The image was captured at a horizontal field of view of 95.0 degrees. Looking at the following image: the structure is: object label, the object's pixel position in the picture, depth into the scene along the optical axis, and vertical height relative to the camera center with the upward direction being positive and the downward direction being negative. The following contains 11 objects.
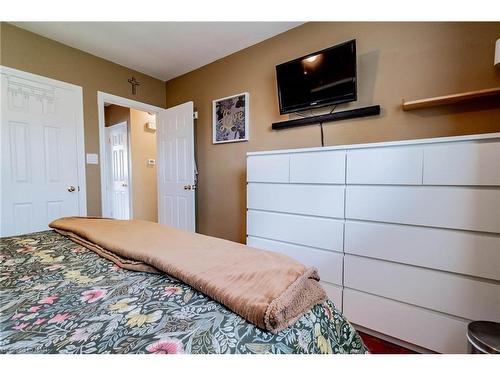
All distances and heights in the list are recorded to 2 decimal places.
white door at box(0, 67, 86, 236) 2.14 +0.26
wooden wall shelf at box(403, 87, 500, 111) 1.42 +0.51
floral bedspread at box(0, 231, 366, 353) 0.48 -0.35
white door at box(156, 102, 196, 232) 2.91 +0.13
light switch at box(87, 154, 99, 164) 2.70 +0.21
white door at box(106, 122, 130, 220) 4.16 +0.13
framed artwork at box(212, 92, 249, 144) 2.59 +0.68
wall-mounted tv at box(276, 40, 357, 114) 1.79 +0.83
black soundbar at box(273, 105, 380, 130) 1.83 +0.52
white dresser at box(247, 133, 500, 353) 1.17 -0.33
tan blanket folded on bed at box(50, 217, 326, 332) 0.58 -0.31
